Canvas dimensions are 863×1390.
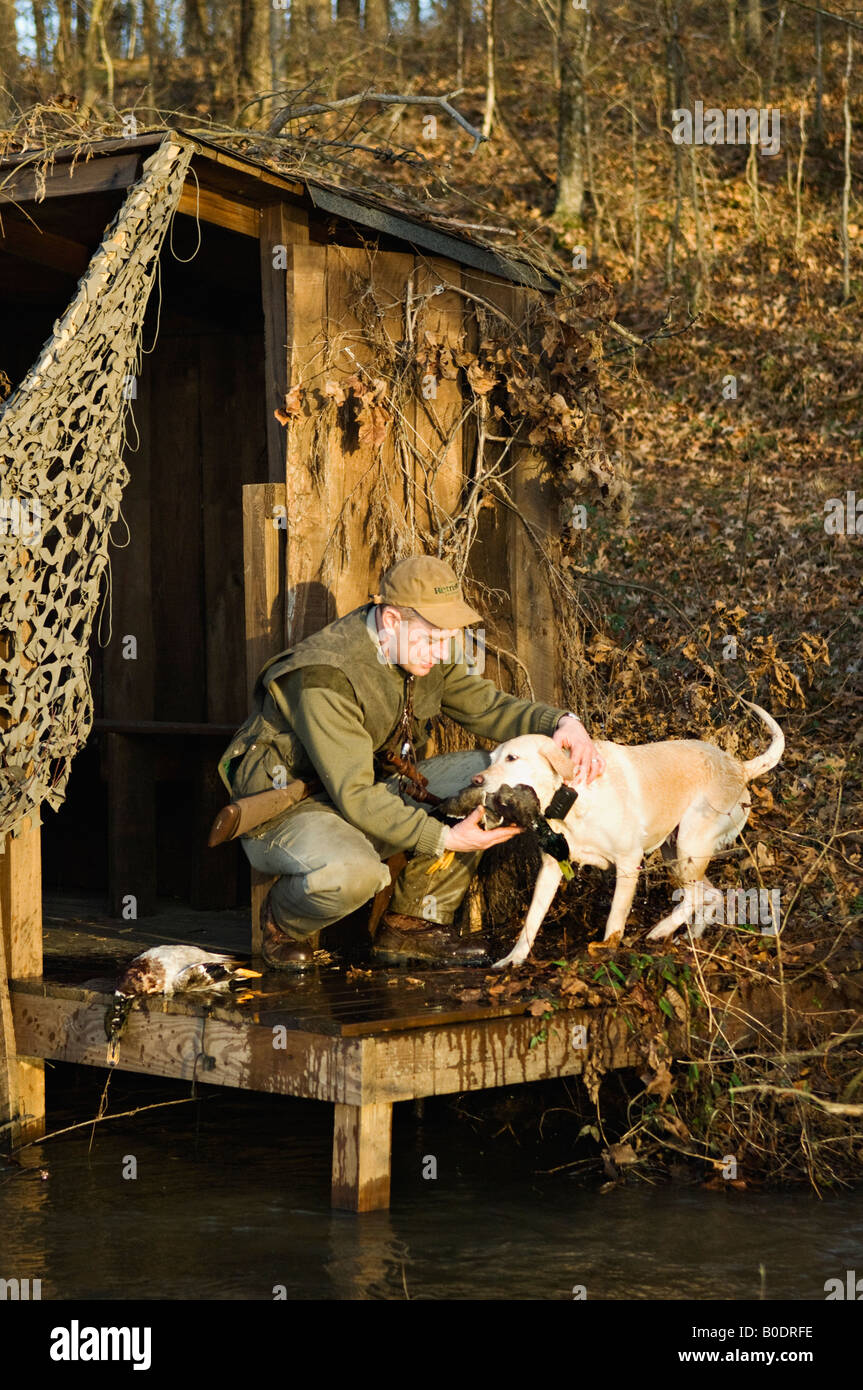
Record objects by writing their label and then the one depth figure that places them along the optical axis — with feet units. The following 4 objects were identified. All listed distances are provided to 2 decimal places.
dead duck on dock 17.79
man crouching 17.62
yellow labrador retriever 17.44
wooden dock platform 16.02
